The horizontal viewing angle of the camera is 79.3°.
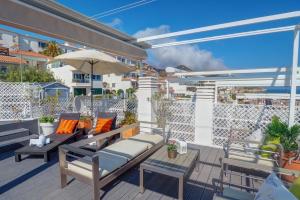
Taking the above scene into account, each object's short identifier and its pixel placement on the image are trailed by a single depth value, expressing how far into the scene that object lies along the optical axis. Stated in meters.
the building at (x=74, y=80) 26.88
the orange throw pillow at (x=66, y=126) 4.70
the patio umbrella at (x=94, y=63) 4.42
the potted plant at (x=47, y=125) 5.29
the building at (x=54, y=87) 19.52
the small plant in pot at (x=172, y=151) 2.92
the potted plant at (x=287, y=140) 2.83
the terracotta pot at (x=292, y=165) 2.73
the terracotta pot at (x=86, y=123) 5.88
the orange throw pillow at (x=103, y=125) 4.78
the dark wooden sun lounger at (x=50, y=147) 3.61
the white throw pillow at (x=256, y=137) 3.64
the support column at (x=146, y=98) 5.67
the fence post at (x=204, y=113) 4.86
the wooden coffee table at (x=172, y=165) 2.43
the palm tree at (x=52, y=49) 28.69
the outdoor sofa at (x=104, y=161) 2.38
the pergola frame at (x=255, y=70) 3.56
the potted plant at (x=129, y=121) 5.05
